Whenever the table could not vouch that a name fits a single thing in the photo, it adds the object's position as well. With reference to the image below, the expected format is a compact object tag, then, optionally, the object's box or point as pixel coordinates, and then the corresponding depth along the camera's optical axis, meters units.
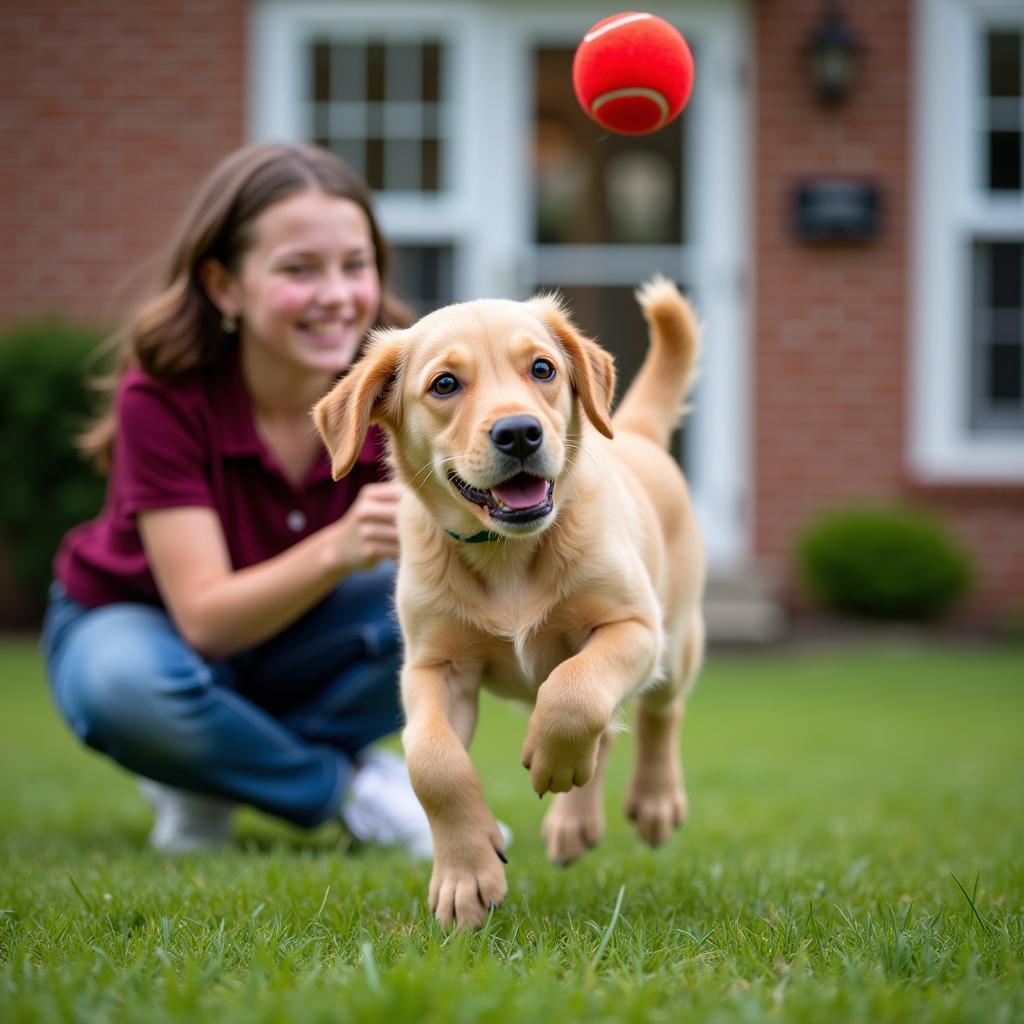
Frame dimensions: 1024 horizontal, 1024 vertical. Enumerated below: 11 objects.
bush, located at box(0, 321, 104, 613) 8.07
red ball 2.49
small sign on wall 8.50
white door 8.55
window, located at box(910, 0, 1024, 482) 8.51
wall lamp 8.27
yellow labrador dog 2.14
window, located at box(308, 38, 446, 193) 8.65
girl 3.05
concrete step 8.02
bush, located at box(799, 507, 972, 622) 8.14
